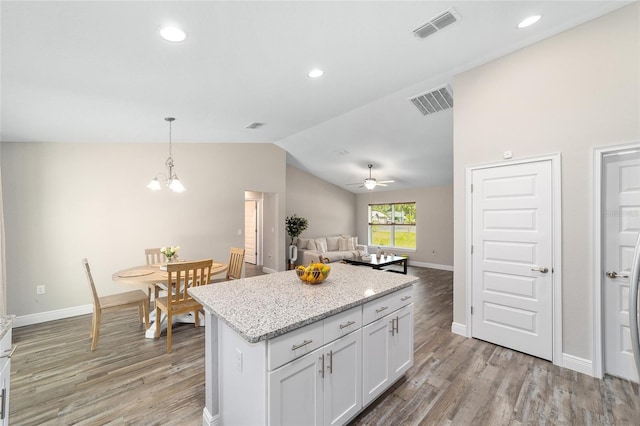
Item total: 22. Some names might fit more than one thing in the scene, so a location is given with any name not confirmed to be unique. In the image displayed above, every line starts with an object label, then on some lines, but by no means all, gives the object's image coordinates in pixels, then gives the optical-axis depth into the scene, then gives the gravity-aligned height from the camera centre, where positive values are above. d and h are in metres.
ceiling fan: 6.53 +0.67
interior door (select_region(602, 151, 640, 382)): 2.39 -0.29
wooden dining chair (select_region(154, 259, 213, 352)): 2.97 -1.00
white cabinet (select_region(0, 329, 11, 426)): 1.18 -0.75
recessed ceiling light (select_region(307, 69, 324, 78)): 2.81 +1.42
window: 8.74 -0.46
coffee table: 6.19 -1.16
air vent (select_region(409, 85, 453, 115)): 3.79 +1.60
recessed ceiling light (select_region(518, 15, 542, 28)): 2.36 +1.64
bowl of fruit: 2.25 -0.51
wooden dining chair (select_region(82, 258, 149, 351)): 2.99 -1.05
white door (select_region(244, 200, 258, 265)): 8.15 -0.57
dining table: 3.14 -0.77
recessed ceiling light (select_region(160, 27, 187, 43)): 1.92 +1.26
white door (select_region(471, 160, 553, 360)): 2.78 -0.49
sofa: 7.62 -1.11
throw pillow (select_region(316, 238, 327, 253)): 8.01 -0.98
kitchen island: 1.43 -0.83
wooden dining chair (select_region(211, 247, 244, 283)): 4.23 -0.81
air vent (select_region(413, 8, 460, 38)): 2.14 +1.52
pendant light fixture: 3.60 +0.36
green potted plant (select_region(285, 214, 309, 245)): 8.03 -0.42
